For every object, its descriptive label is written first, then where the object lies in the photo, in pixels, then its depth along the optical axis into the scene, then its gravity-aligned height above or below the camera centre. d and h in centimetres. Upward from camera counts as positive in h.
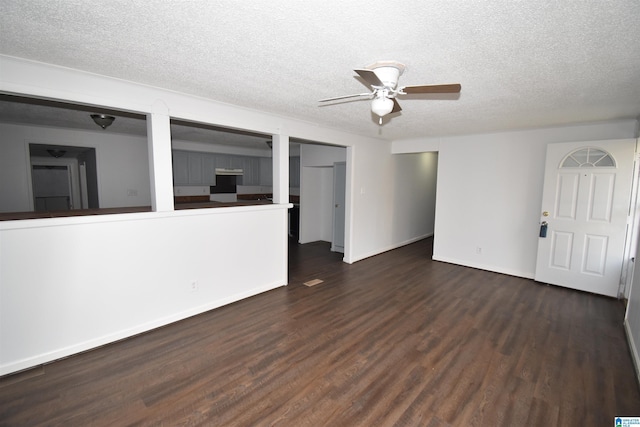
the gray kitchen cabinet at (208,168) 693 +41
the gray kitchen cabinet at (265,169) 810 +47
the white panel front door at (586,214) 376 -34
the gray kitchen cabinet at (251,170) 774 +42
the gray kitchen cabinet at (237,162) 743 +61
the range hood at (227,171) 712 +35
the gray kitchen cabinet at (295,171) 755 +39
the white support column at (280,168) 394 +25
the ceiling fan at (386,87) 195 +73
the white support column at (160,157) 284 +27
